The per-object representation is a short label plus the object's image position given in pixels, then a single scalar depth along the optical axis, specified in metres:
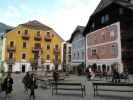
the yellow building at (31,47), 28.98
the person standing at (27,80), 6.78
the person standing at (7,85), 6.10
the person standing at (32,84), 6.14
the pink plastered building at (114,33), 15.91
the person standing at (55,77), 10.08
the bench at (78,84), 6.68
